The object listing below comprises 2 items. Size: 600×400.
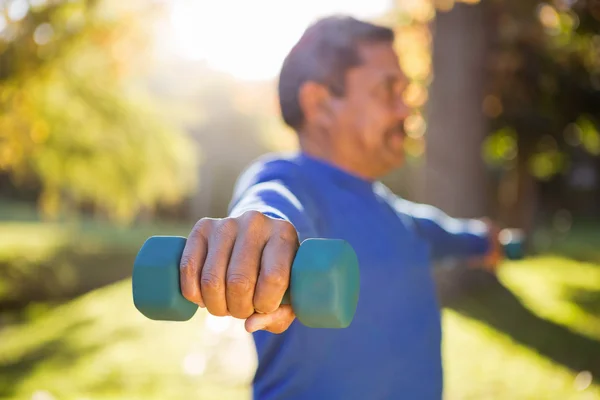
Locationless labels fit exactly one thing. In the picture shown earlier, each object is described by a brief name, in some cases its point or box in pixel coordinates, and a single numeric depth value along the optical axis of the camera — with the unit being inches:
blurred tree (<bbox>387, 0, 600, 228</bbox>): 248.7
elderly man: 55.2
